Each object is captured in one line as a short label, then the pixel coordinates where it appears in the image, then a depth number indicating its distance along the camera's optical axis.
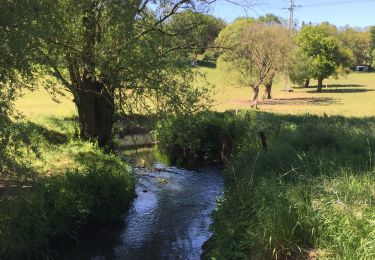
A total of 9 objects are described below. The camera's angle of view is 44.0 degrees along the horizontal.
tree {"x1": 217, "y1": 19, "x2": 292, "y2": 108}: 42.16
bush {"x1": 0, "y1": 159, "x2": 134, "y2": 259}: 8.87
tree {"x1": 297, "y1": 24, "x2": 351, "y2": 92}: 62.12
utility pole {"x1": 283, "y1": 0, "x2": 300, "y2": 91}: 64.30
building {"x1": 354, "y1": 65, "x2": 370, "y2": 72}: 116.74
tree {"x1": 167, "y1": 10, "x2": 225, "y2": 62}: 16.22
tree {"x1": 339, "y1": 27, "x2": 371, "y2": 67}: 112.30
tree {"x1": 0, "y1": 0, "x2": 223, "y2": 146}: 13.15
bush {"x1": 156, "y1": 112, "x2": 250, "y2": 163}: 20.65
